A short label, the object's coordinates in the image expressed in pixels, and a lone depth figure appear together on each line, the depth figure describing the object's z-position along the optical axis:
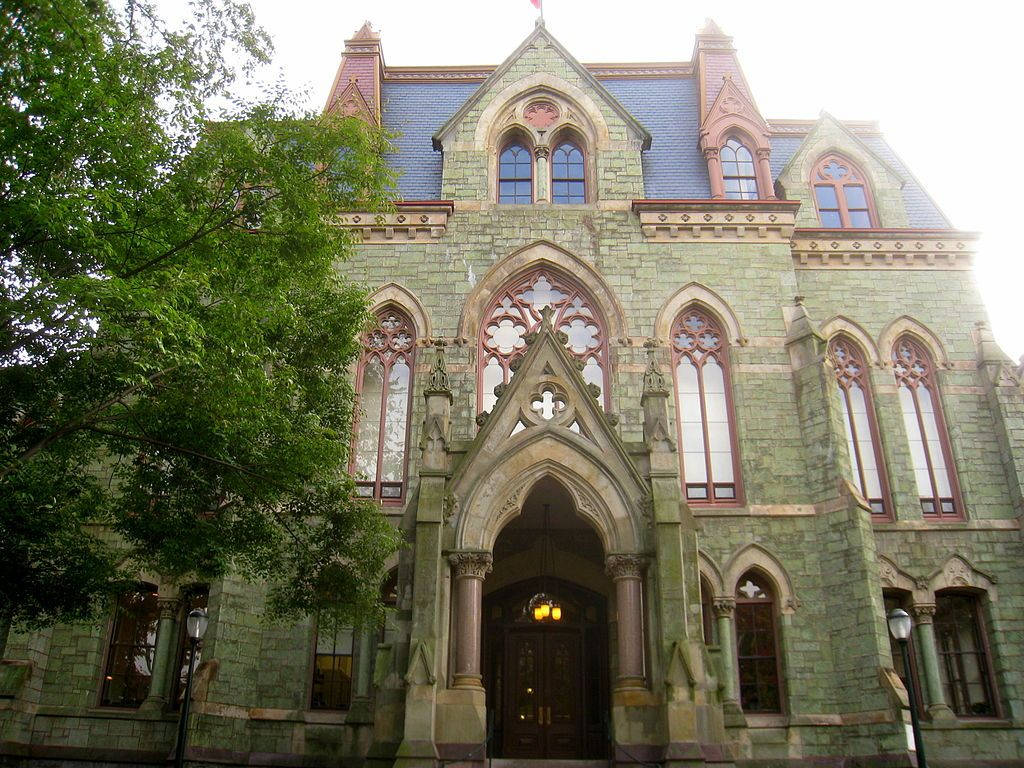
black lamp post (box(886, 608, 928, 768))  12.73
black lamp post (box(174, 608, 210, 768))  12.67
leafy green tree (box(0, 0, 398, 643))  9.96
